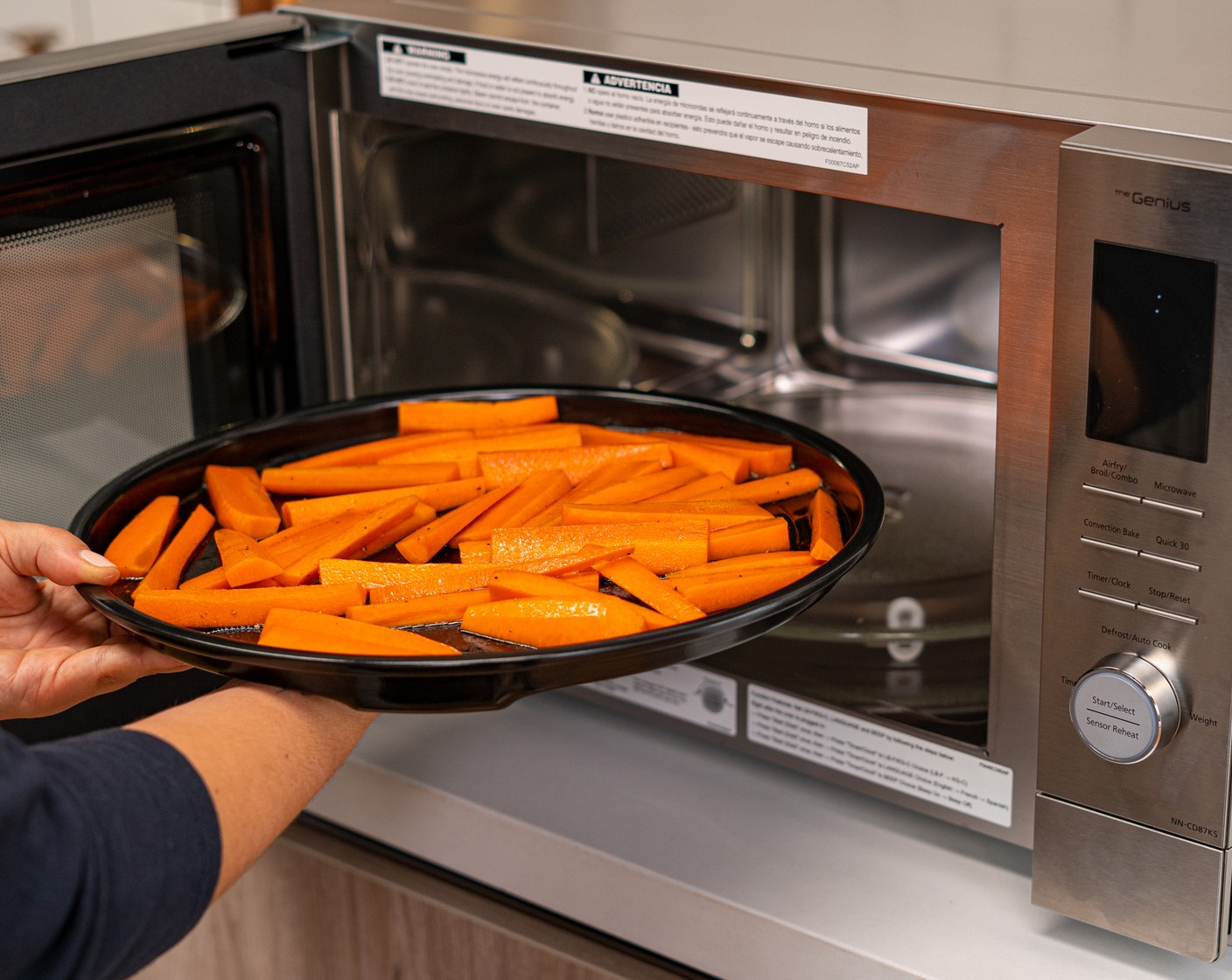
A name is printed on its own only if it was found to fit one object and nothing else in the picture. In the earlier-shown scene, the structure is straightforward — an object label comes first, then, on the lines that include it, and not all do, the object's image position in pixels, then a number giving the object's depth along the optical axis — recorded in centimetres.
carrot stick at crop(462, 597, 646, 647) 119
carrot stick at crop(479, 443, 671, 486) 134
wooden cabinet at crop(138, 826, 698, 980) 140
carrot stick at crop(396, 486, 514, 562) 128
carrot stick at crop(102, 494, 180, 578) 126
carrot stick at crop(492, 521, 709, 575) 125
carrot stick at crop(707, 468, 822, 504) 130
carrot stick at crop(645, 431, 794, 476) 133
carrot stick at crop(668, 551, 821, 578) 123
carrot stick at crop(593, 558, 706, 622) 121
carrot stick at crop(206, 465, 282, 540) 129
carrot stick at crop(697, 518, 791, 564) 126
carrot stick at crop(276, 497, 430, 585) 125
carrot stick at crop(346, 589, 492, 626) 122
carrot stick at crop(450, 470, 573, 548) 130
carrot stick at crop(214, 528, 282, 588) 124
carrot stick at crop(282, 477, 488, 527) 131
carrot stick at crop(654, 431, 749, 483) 132
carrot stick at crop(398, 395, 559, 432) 139
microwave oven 118
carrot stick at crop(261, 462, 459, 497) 134
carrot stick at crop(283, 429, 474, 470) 137
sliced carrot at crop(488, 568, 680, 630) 120
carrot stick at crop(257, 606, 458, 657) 118
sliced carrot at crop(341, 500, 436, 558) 128
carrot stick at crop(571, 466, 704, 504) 130
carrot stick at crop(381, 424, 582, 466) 136
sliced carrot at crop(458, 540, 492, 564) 127
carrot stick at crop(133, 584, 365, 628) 122
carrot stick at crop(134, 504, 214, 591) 125
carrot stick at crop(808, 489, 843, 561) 123
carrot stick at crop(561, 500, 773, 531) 127
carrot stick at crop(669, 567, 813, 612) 122
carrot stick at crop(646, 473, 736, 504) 130
